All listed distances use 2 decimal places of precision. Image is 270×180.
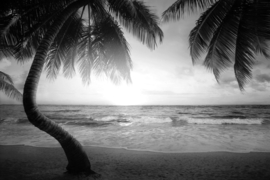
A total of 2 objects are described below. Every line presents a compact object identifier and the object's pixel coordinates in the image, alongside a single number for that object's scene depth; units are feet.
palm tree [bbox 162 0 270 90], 10.75
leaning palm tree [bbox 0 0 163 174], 9.60
